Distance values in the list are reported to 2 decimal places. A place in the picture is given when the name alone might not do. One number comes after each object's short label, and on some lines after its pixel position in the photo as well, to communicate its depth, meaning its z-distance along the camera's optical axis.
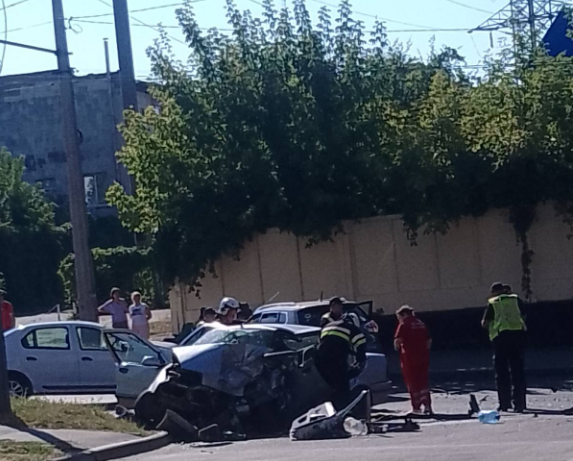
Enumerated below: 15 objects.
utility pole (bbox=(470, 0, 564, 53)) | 25.73
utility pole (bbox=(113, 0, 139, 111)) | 32.22
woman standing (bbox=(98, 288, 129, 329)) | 24.09
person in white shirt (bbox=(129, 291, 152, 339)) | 23.81
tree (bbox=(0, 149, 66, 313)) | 51.06
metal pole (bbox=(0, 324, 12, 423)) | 14.61
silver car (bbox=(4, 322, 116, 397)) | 20.09
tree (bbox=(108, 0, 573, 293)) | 24.34
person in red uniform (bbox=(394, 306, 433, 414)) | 16.45
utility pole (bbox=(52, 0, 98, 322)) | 22.66
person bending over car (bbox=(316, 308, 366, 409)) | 15.55
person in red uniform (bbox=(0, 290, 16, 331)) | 22.19
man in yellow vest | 16.30
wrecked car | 15.37
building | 54.94
